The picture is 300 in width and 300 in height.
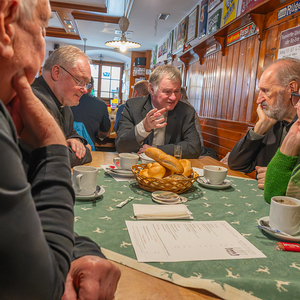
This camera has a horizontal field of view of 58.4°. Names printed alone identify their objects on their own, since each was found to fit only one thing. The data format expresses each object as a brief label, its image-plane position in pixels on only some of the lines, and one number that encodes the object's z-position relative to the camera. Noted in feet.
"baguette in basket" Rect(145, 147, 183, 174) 4.07
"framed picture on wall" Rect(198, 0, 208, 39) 16.21
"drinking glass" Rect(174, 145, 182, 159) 5.52
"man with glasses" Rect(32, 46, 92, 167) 6.64
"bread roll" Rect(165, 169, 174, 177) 4.20
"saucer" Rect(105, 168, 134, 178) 4.76
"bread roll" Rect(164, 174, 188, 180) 3.97
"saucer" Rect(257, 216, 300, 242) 2.71
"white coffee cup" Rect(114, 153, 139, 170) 4.94
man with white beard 6.16
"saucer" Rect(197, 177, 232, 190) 4.38
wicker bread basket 3.80
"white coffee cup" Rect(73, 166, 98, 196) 3.49
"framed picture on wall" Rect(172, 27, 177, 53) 22.31
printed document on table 2.33
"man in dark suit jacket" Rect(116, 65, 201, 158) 7.68
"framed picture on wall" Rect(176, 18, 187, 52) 20.03
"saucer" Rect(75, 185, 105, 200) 3.42
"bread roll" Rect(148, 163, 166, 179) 4.02
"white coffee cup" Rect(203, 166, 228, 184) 4.42
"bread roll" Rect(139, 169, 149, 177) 4.10
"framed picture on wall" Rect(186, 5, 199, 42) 17.61
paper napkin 3.08
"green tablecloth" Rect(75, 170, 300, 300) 1.98
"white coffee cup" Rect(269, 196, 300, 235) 2.78
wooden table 1.84
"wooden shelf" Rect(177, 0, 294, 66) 9.40
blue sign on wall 8.45
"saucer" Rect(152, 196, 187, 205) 3.59
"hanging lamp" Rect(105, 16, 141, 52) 17.52
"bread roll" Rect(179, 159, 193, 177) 4.27
